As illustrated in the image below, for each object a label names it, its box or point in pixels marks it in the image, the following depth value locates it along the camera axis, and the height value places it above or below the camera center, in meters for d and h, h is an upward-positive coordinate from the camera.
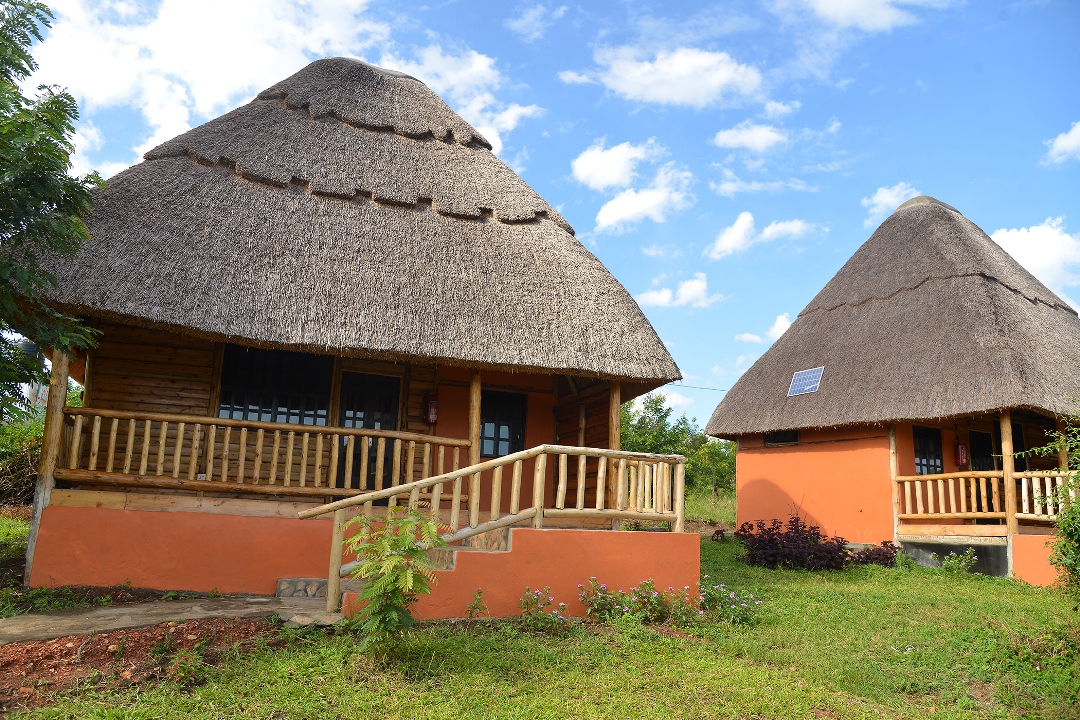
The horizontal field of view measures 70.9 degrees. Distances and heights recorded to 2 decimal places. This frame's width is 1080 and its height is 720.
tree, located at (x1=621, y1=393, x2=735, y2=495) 21.19 +1.13
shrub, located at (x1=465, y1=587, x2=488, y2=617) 6.31 -1.09
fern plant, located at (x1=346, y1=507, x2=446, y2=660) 5.09 -0.69
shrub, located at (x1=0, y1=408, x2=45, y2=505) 14.02 -0.20
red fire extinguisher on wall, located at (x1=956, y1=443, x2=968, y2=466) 13.22 +0.67
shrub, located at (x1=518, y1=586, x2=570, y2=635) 6.25 -1.14
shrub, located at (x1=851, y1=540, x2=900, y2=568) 11.55 -0.99
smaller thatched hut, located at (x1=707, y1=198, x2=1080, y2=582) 11.09 +1.52
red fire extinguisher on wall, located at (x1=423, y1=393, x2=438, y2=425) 9.77 +0.81
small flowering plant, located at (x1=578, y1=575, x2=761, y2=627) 6.77 -1.11
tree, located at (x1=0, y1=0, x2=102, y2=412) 5.83 +2.08
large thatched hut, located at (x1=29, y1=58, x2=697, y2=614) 7.49 +1.40
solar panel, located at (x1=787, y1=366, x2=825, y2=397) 13.76 +1.92
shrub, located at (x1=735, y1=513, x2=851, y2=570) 10.99 -0.90
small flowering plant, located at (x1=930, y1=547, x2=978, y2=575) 10.90 -0.98
